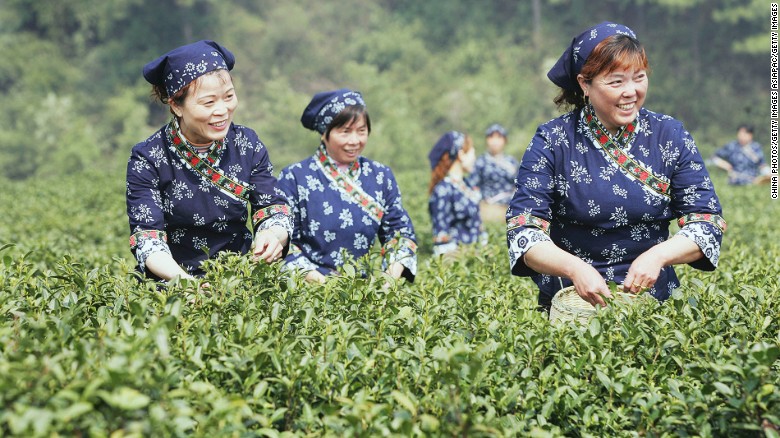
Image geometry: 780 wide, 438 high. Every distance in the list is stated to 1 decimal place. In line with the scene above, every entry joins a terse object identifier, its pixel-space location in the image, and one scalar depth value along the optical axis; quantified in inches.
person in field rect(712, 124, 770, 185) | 592.7
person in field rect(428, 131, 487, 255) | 335.3
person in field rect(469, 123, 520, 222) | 454.6
